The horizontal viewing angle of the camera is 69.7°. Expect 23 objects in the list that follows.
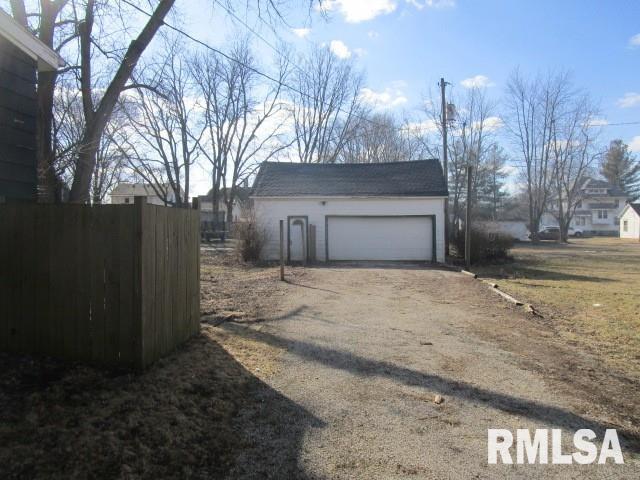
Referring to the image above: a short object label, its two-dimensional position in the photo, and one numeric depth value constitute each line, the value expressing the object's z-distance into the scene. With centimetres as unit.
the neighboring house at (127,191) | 6500
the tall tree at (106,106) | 961
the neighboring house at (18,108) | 548
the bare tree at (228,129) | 3819
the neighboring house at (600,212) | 7394
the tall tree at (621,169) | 7869
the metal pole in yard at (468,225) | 1744
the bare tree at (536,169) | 4317
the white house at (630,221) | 5634
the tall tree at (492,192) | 5853
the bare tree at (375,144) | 4362
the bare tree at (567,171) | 4497
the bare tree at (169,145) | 3428
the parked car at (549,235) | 5005
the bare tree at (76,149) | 1023
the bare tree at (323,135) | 4272
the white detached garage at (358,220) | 2085
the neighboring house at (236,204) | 2083
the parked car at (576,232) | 6564
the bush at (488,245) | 2017
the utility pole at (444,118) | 2815
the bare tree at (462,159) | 4197
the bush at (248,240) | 1955
